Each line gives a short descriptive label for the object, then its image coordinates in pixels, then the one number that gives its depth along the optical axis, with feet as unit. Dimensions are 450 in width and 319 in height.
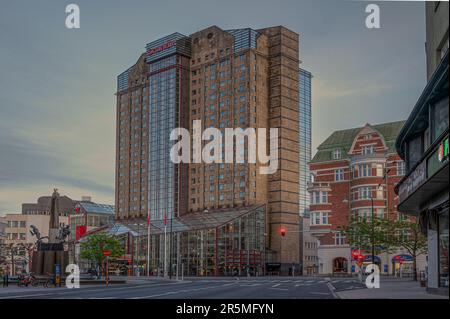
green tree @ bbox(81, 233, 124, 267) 265.13
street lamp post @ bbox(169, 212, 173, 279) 281.64
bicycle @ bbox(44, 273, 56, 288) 147.27
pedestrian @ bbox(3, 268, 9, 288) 151.60
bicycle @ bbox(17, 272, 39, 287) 147.33
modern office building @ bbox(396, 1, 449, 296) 60.59
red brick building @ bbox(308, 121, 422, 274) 237.45
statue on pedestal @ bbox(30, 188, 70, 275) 161.17
